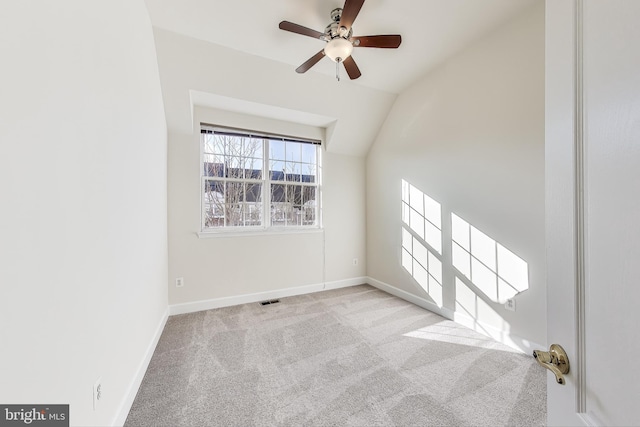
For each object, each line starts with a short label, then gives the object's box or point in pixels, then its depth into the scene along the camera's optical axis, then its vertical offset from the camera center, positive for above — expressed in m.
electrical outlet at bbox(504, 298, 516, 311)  2.27 -0.91
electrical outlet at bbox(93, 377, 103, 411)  1.16 -0.88
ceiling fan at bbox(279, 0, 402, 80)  1.90 +1.43
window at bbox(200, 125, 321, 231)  3.39 +0.48
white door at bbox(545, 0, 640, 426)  0.44 +0.01
